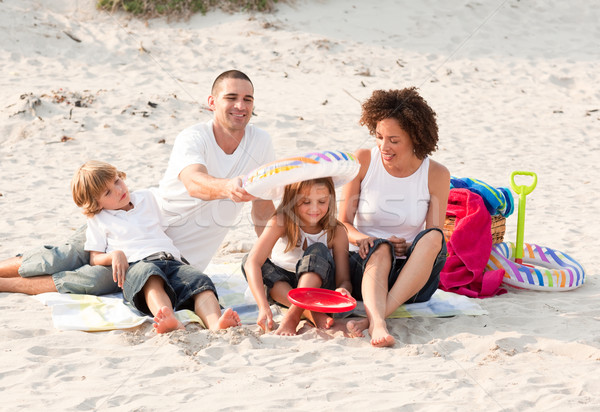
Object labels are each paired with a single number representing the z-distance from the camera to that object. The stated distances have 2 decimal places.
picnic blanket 6.81
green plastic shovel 8.97
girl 7.07
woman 7.15
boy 7.02
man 7.73
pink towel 8.32
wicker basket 8.76
